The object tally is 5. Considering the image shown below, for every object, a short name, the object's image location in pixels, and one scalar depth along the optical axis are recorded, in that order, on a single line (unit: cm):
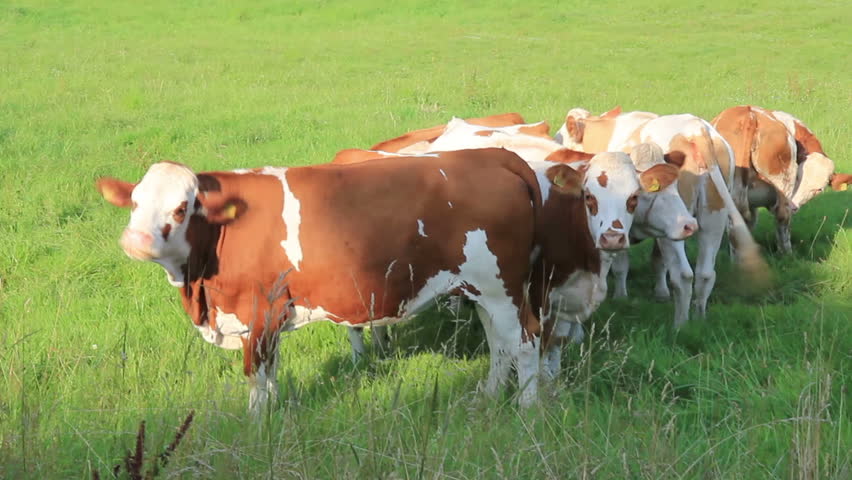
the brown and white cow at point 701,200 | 1366
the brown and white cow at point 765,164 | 1700
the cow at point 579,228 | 1084
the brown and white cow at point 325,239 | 906
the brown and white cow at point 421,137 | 1541
